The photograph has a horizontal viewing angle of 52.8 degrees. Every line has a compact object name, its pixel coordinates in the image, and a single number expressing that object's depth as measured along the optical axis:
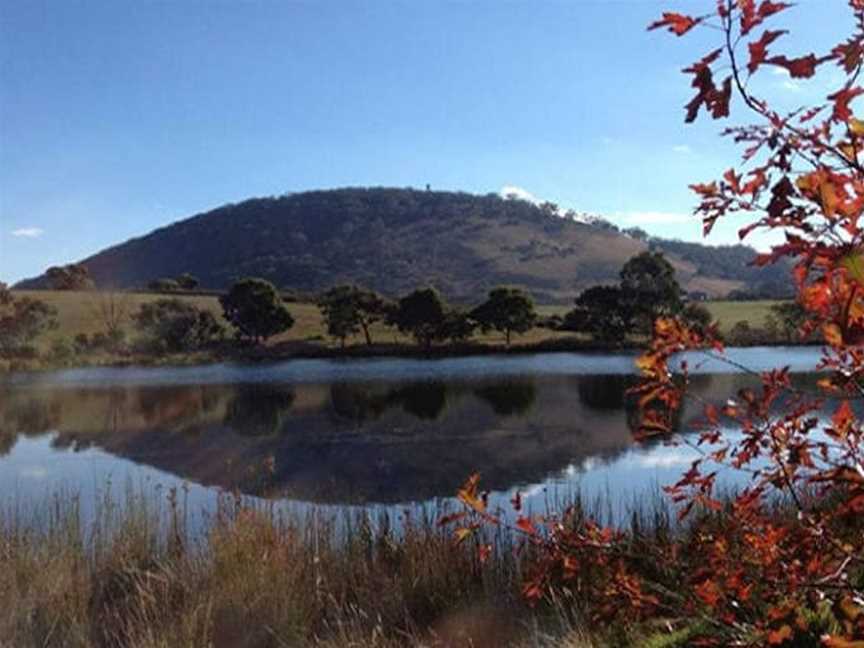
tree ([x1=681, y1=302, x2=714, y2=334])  47.48
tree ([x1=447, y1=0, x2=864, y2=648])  1.35
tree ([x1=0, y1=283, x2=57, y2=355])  49.16
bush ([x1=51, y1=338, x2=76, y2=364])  47.36
